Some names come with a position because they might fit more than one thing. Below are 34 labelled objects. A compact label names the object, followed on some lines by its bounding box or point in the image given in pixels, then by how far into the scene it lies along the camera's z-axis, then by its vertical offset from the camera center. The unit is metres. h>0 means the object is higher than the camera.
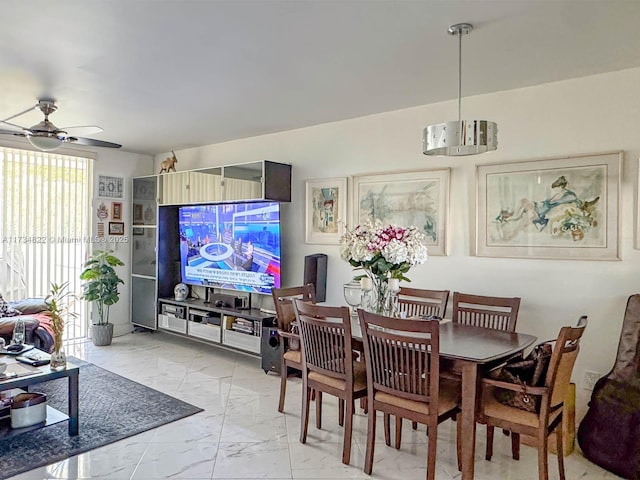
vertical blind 5.07 +0.16
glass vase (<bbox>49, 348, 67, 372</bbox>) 3.03 -0.82
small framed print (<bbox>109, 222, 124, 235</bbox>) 6.03 +0.11
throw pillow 4.39 -0.71
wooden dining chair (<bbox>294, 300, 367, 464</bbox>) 2.70 -0.75
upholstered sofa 4.04 -0.83
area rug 2.80 -1.31
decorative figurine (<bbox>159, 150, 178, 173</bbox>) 5.80 +0.91
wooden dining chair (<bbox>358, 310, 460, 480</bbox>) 2.32 -0.73
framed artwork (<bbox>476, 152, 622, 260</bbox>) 3.02 +0.23
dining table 2.31 -0.63
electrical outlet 3.06 -0.92
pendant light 2.28 +0.52
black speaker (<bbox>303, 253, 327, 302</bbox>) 4.39 -0.32
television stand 4.69 -0.94
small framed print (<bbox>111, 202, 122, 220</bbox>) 6.04 +0.35
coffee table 2.87 -0.91
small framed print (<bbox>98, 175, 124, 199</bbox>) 5.92 +0.65
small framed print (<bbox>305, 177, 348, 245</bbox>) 4.42 +0.28
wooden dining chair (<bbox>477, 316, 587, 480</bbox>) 2.24 -0.85
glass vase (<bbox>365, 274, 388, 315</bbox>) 2.94 -0.35
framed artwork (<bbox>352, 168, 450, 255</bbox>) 3.75 +0.33
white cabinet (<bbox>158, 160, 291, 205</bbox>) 4.64 +0.59
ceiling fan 3.43 +0.77
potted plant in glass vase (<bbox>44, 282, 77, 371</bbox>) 3.00 -0.71
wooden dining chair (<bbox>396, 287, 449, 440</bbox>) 3.54 -0.49
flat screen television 4.74 -0.09
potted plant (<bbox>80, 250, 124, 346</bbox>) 5.40 -0.60
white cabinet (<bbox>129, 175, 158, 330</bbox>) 5.92 -0.19
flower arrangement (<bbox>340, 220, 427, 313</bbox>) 2.81 -0.08
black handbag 2.30 -0.69
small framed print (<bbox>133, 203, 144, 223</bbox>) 6.09 +0.32
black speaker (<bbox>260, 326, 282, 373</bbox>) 4.34 -1.06
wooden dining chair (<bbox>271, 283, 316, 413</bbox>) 3.34 -0.66
